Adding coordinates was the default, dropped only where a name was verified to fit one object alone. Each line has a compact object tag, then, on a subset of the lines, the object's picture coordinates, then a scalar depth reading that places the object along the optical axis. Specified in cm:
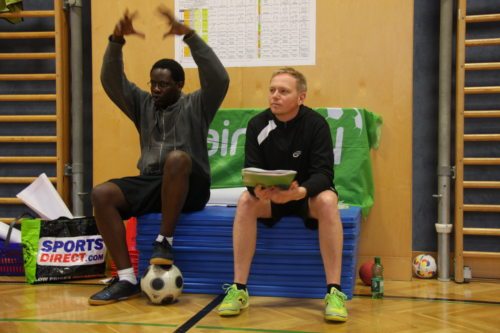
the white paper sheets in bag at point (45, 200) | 599
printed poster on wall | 609
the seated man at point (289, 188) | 433
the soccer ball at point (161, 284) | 450
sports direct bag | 556
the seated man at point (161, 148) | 469
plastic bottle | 491
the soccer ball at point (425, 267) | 589
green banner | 562
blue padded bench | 473
